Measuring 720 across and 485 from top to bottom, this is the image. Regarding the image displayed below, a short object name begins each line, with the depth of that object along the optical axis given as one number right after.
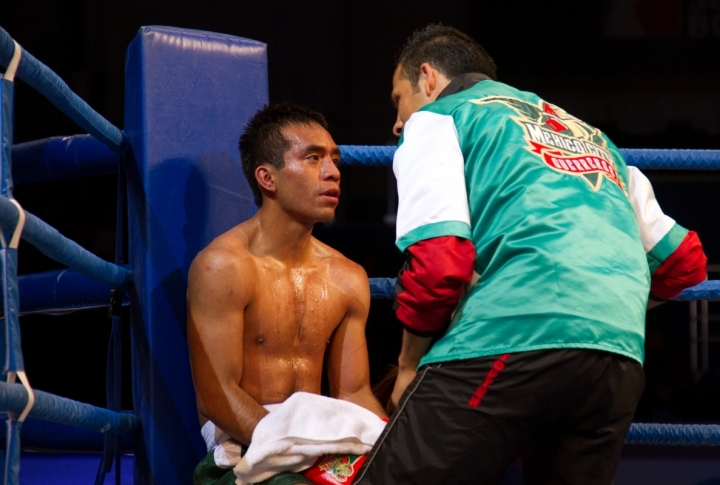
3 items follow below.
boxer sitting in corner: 5.75
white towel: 5.58
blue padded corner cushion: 5.85
